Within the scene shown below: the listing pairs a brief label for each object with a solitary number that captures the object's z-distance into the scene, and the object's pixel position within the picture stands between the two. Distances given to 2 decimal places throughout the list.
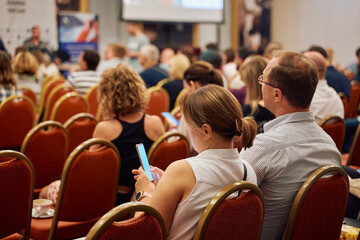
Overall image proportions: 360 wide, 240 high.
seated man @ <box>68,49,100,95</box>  6.64
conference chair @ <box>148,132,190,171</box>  2.85
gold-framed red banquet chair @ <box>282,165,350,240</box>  1.92
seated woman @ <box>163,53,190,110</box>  6.11
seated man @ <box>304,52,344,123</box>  4.01
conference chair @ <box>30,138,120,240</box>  2.56
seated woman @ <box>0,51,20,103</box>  4.98
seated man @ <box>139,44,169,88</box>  7.41
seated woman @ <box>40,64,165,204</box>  3.17
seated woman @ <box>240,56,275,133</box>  3.43
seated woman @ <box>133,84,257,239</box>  1.71
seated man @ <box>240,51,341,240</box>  2.07
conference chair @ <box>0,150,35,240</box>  2.16
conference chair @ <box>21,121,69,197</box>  3.14
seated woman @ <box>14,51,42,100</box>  6.45
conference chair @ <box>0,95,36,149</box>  4.41
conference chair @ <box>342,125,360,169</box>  3.73
